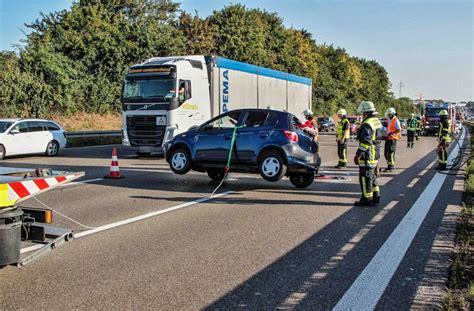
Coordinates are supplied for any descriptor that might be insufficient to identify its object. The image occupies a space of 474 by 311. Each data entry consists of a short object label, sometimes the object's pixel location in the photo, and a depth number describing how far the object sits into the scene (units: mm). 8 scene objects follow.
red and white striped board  4406
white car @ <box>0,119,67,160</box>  16906
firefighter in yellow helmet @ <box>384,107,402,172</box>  14688
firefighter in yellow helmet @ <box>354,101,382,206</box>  8734
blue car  10492
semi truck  16219
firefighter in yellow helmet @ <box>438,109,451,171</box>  14359
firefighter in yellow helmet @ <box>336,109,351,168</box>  15461
